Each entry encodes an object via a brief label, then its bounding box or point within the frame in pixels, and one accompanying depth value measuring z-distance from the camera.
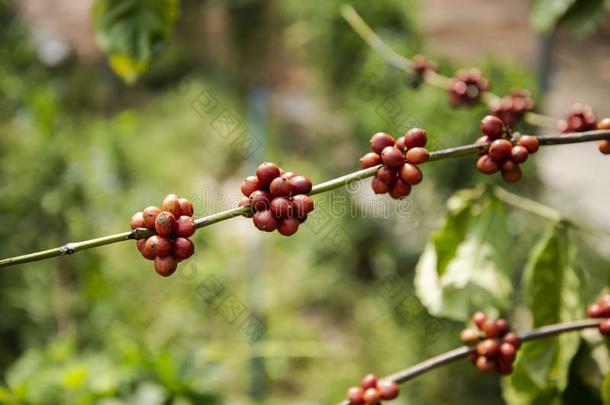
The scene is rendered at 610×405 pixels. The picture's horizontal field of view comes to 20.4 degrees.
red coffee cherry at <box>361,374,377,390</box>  0.94
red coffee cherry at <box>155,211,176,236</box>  0.84
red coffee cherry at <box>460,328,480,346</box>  0.96
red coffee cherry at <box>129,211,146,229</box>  0.84
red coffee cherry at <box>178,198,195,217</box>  0.85
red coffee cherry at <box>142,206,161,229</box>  0.84
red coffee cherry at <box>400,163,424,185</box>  0.86
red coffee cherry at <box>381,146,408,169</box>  0.86
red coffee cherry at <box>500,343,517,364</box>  0.95
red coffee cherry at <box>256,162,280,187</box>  0.85
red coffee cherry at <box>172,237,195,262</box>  0.84
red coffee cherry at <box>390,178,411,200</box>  0.86
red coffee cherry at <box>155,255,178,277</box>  0.84
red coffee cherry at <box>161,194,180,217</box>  0.84
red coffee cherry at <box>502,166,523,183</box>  0.88
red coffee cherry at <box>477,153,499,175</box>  0.88
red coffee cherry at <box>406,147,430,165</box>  0.86
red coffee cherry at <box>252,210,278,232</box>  0.84
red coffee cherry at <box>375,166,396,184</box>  0.86
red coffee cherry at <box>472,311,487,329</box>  0.98
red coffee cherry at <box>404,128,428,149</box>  0.87
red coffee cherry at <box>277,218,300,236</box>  0.84
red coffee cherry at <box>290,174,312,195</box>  0.85
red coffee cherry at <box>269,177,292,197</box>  0.85
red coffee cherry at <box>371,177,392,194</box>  0.87
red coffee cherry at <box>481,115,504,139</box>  0.88
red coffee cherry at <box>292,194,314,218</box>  0.84
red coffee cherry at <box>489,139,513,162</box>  0.87
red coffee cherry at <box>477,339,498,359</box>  0.95
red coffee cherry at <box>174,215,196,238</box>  0.84
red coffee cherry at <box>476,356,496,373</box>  0.95
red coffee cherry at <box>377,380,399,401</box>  0.93
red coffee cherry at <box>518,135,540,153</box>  0.88
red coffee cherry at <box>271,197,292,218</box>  0.84
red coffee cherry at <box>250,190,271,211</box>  0.84
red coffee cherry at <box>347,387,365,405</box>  0.93
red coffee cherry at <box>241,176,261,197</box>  0.85
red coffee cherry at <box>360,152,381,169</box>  0.87
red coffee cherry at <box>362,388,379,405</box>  0.93
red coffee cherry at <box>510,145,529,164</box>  0.87
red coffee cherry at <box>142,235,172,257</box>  0.83
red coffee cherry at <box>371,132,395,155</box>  0.87
